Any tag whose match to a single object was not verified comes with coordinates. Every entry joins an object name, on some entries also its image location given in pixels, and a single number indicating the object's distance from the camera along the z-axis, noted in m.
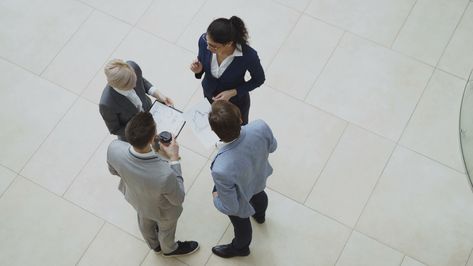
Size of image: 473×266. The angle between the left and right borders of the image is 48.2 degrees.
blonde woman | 3.11
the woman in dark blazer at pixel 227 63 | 3.07
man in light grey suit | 2.79
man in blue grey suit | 2.73
